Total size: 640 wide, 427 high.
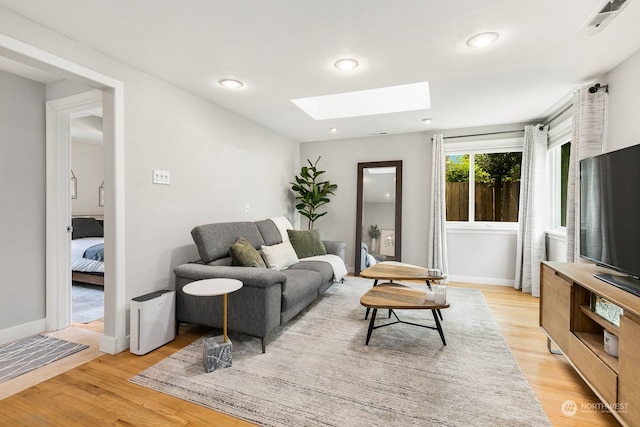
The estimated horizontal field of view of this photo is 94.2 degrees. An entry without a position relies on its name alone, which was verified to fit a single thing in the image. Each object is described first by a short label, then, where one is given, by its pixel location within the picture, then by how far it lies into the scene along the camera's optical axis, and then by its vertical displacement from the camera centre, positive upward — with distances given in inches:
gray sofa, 90.4 -26.7
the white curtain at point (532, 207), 151.8 +2.7
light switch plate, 103.9 +12.0
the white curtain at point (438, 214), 173.0 -1.4
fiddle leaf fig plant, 195.6 +13.8
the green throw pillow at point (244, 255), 111.4 -16.9
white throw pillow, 124.5 -19.6
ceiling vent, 65.7 +46.1
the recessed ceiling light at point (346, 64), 93.0 +47.3
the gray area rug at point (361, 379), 64.1 -43.5
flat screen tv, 65.9 -0.4
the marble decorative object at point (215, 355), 80.0 -39.3
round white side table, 78.2 -21.2
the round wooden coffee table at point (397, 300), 91.8 -28.9
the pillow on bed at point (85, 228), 187.5 -11.6
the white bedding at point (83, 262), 152.9 -26.9
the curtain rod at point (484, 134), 164.0 +44.4
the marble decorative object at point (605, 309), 68.5 -23.4
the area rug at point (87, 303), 121.4 -43.0
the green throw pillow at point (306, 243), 154.5 -17.2
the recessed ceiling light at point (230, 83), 108.6 +47.4
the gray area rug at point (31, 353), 81.7 -43.7
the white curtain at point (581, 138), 102.5 +26.3
